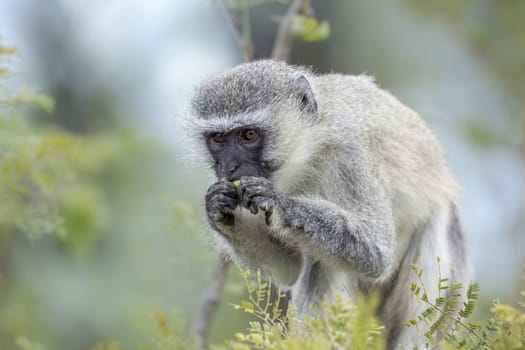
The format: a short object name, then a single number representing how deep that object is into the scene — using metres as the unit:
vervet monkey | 9.96
